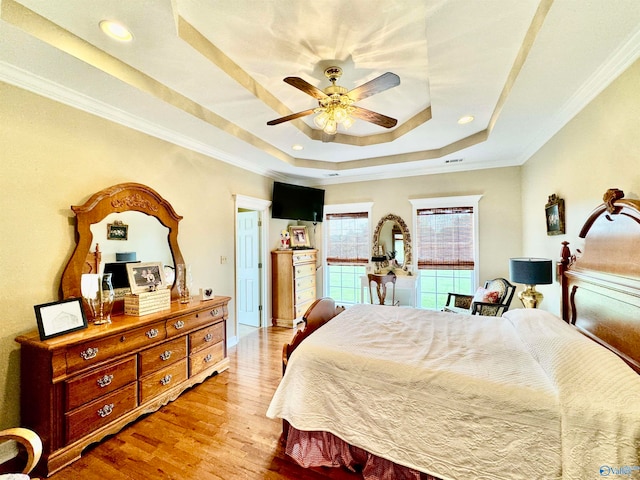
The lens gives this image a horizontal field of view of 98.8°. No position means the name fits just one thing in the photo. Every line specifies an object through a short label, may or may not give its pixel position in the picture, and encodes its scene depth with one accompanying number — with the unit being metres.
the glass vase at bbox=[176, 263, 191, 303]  3.01
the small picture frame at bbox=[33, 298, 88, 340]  1.85
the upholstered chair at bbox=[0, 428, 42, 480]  1.23
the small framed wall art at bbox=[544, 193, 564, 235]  2.74
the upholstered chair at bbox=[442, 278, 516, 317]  3.37
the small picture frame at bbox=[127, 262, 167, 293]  2.55
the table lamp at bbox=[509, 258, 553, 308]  2.71
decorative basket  2.46
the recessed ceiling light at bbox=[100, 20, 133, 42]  1.63
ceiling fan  1.85
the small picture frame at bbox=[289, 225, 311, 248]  5.30
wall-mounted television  4.86
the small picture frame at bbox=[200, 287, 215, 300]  3.11
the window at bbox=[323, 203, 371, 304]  5.25
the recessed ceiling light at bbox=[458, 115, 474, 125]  2.91
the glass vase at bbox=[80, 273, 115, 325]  2.19
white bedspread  1.26
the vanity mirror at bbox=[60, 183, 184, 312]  2.23
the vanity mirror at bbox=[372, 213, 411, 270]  4.88
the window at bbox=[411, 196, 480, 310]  4.48
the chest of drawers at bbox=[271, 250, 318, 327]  4.79
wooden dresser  1.81
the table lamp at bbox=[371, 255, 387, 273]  5.02
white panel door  4.82
